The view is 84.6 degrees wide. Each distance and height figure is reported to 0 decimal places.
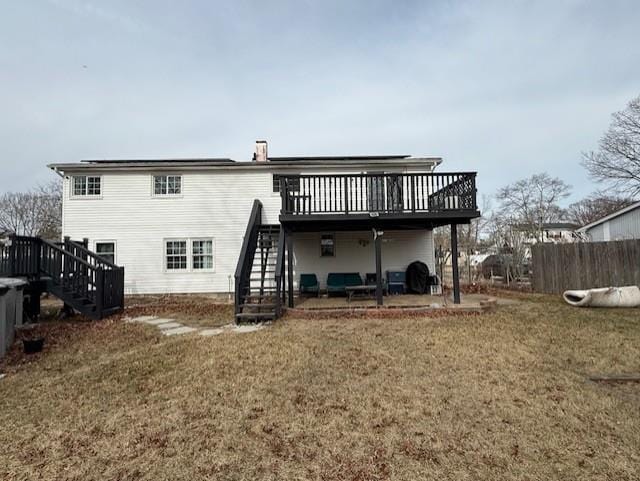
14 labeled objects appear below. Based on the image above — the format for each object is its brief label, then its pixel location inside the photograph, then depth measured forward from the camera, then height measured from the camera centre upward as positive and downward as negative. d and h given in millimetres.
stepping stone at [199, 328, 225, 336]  6893 -1265
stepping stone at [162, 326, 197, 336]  7164 -1270
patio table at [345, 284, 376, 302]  9703 -650
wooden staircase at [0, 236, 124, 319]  8547 -90
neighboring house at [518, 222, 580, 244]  22828 +2168
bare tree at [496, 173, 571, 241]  25844 +4661
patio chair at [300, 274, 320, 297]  12234 -621
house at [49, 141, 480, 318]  12984 +1825
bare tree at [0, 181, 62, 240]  27547 +5104
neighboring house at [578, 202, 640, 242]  16594 +1686
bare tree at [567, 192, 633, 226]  27656 +4804
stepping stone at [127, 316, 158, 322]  8680 -1198
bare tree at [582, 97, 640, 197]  19016 +5835
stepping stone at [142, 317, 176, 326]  8266 -1223
